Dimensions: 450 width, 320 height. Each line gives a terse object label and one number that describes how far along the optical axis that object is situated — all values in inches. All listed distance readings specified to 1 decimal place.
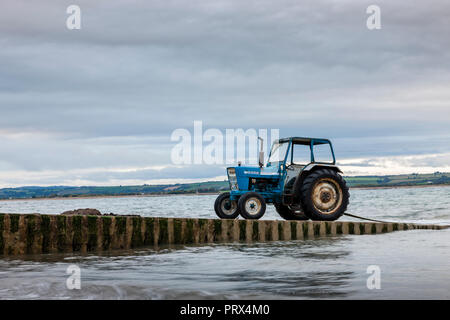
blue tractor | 588.7
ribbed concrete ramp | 478.9
